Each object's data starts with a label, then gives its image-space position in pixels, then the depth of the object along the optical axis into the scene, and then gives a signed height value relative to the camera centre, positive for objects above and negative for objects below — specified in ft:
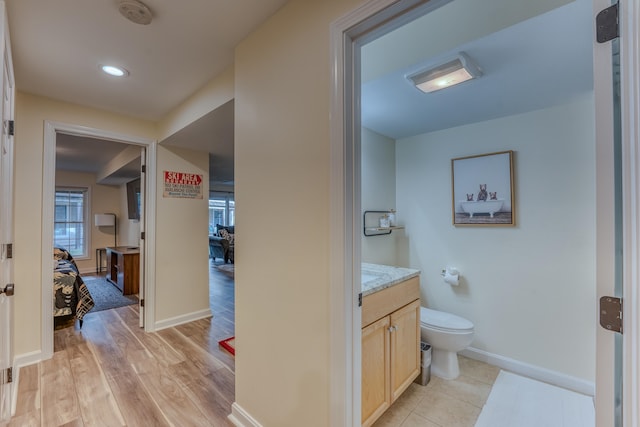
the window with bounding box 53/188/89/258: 20.15 -0.23
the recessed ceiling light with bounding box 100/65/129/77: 6.47 +3.52
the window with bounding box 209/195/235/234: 31.28 +0.50
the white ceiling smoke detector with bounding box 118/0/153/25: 4.49 +3.48
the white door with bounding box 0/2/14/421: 4.50 -0.62
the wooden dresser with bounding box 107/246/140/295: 14.70 -2.91
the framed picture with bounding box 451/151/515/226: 8.13 +0.80
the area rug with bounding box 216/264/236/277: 20.68 -4.21
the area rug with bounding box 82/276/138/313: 12.90 -4.12
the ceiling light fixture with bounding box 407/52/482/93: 5.43 +2.98
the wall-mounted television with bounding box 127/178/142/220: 19.79 +1.38
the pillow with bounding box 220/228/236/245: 25.14 -1.77
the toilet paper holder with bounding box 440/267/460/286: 8.87 -1.98
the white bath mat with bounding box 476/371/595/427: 5.85 -4.41
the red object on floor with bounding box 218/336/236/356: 8.64 -4.17
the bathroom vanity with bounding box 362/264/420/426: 5.00 -2.49
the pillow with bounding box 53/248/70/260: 14.23 -2.00
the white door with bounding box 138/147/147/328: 10.10 -0.31
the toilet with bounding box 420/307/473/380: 7.00 -3.18
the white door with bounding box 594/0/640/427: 2.08 +0.04
